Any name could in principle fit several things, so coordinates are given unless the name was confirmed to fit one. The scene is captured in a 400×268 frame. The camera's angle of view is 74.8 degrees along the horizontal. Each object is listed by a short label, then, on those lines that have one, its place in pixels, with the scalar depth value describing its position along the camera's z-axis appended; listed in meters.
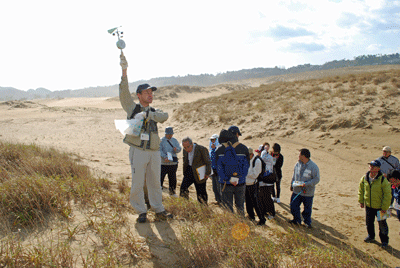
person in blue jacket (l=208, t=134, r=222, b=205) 5.68
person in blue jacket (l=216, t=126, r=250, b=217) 4.39
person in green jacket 4.60
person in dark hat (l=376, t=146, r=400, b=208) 6.12
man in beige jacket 3.78
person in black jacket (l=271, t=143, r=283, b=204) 6.59
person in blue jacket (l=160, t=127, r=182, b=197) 6.46
